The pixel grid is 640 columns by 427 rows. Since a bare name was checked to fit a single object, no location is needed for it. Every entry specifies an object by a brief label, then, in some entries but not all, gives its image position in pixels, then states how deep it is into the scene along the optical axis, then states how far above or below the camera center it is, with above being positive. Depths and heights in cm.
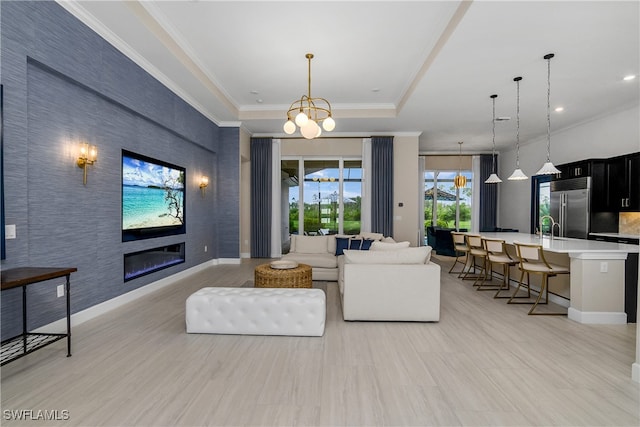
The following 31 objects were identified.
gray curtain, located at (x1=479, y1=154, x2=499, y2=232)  1002 +45
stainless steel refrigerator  605 +15
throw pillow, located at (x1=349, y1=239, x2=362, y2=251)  539 -56
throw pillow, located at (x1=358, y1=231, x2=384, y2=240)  584 -46
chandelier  388 +114
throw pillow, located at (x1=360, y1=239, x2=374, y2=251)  529 -55
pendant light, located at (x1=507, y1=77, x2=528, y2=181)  458 +194
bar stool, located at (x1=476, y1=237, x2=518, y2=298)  444 -64
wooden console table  220 -79
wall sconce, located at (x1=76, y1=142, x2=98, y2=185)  330 +58
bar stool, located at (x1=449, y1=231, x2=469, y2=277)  575 -57
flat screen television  411 +21
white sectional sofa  341 -88
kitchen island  346 -80
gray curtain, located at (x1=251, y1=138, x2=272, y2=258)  794 +38
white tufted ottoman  304 -101
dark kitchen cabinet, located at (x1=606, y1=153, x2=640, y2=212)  539 +56
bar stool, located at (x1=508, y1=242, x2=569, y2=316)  376 -65
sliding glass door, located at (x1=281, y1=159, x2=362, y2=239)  814 +43
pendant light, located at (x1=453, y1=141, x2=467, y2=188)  894 +92
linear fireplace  421 -75
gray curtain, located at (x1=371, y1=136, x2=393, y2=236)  769 +65
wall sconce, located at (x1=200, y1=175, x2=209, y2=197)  631 +58
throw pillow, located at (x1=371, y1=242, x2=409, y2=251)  398 -44
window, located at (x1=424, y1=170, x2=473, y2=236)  1024 +38
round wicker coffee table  389 -84
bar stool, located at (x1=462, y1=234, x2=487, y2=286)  498 -59
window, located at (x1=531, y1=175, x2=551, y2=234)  798 +40
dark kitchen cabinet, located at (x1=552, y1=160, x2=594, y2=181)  600 +89
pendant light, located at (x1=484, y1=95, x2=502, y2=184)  541 +182
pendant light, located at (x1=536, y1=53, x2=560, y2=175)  386 +194
